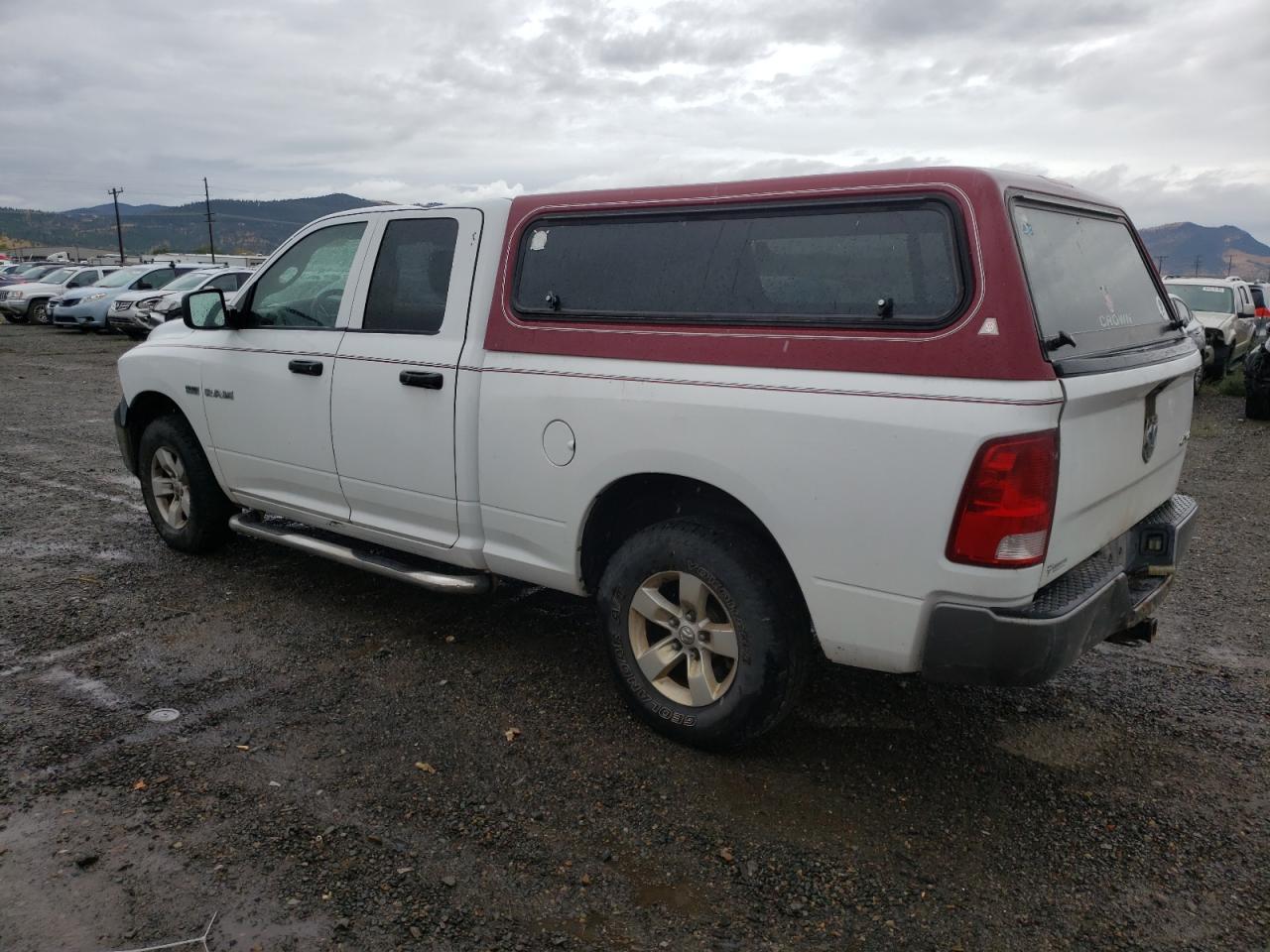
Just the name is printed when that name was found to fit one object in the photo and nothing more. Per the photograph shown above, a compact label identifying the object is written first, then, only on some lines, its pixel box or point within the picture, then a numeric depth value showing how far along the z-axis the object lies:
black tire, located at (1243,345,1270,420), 11.45
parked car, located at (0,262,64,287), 30.22
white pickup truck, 2.72
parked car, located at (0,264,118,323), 25.67
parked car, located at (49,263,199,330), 21.83
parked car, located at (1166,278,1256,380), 14.54
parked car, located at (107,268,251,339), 19.23
